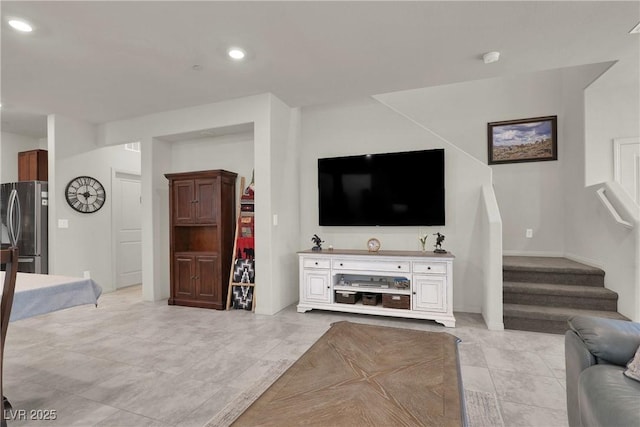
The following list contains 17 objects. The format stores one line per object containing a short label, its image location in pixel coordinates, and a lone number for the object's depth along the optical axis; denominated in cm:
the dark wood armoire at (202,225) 411
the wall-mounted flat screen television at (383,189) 378
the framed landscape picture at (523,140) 431
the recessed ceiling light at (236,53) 276
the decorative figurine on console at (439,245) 361
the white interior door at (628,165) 360
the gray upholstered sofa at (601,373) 113
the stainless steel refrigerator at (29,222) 433
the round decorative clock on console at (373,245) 390
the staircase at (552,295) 312
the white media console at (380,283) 338
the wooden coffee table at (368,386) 110
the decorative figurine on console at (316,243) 406
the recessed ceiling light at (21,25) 230
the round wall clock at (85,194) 459
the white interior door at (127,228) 534
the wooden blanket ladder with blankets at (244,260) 406
